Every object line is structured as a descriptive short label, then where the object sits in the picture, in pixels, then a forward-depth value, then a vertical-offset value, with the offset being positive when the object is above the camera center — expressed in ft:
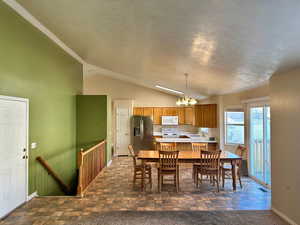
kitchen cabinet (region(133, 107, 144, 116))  30.83 +1.11
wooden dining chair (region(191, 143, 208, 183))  18.85 -2.61
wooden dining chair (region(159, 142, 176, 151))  18.28 -2.62
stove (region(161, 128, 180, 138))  30.67 -2.15
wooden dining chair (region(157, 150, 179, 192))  14.51 -3.40
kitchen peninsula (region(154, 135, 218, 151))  21.50 -2.65
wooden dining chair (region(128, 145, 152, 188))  15.33 -3.91
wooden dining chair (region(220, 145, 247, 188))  15.59 -3.94
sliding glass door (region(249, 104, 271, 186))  16.02 -2.05
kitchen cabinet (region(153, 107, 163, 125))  30.99 +0.65
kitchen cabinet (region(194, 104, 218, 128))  23.06 +0.38
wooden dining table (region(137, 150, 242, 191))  14.82 -2.99
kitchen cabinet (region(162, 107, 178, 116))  30.99 +1.12
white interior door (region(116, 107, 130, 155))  29.89 -2.63
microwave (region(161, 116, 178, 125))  30.83 -0.26
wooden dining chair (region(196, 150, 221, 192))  14.61 -3.32
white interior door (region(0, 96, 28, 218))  10.58 -1.98
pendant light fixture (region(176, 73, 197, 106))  18.05 +1.55
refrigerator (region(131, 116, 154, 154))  29.09 -1.99
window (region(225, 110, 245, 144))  20.31 -0.89
